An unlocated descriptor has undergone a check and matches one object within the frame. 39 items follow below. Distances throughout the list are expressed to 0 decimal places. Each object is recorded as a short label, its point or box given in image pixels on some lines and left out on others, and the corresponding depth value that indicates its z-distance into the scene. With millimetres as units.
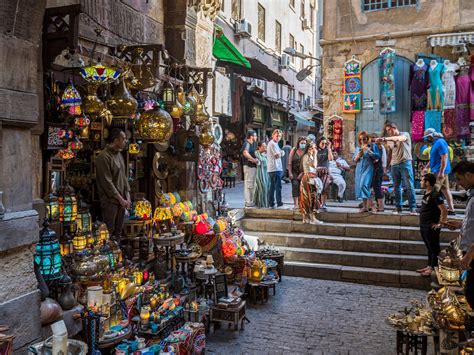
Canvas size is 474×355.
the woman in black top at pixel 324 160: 9977
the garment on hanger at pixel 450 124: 10898
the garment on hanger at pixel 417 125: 11320
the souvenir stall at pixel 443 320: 3799
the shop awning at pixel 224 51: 9758
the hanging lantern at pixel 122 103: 5027
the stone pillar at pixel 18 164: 3057
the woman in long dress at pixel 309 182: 8359
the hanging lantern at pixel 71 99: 4648
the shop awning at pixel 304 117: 23830
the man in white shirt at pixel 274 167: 9398
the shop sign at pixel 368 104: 12062
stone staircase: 7410
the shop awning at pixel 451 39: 10688
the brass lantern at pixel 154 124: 5543
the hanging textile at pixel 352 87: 12148
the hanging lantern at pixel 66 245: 4570
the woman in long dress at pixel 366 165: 8602
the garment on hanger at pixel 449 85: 10734
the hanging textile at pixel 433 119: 11055
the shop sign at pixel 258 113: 17281
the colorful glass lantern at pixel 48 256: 3688
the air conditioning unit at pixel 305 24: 26719
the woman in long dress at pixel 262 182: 9672
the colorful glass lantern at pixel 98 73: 4500
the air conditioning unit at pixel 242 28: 16547
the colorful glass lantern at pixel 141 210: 6000
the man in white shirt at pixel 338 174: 11266
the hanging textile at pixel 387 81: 11633
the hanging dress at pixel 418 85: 11055
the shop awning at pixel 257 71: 13227
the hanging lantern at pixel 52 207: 4551
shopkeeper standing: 5414
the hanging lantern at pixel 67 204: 4680
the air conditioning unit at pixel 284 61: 22453
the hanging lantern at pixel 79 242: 4598
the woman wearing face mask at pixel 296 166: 9422
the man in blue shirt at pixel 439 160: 7672
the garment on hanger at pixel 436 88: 10852
